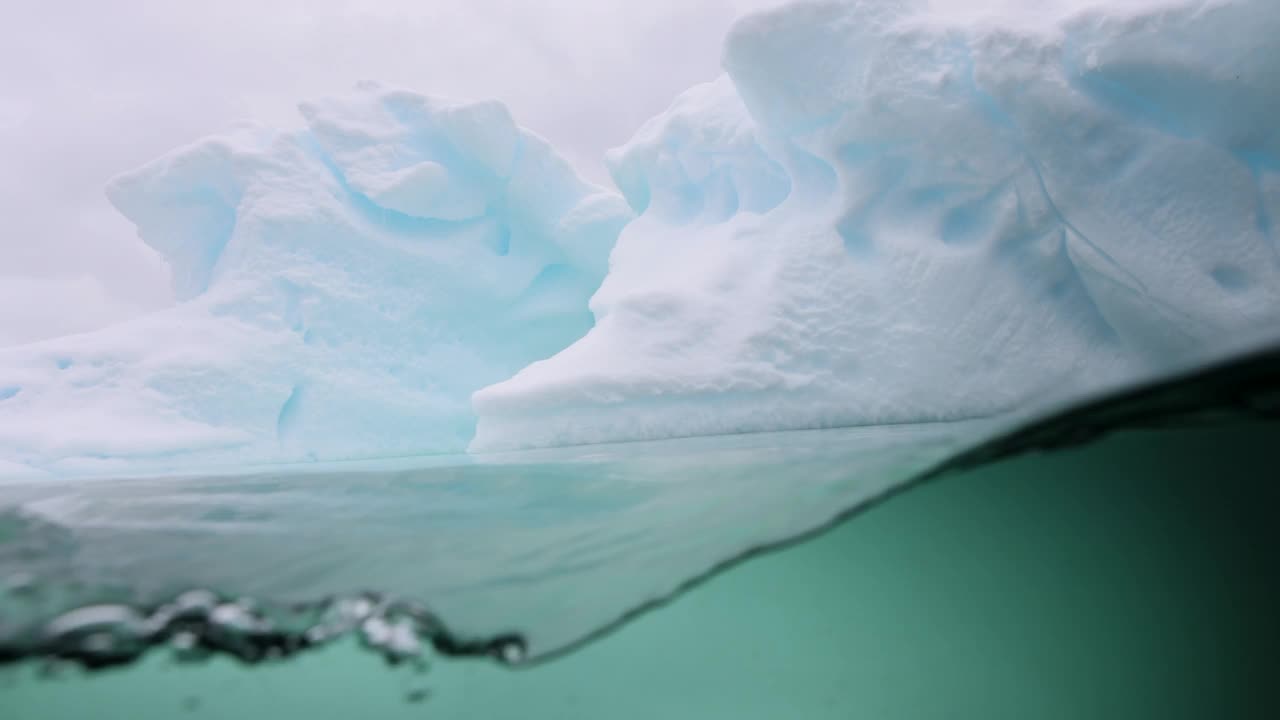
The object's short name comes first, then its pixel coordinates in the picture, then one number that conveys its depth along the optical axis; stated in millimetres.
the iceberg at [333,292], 10320
